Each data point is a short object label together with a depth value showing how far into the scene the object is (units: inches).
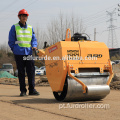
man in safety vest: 490.9
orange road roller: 374.2
